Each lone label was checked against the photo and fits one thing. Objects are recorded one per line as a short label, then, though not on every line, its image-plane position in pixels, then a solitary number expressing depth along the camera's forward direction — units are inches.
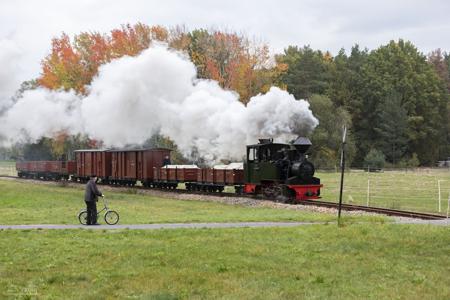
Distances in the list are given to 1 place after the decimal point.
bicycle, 788.0
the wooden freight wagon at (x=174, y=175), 1460.4
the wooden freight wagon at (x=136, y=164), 1625.2
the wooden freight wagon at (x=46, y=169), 2027.6
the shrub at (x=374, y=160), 2844.0
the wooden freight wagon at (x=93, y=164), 1819.6
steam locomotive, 1108.3
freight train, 1122.7
